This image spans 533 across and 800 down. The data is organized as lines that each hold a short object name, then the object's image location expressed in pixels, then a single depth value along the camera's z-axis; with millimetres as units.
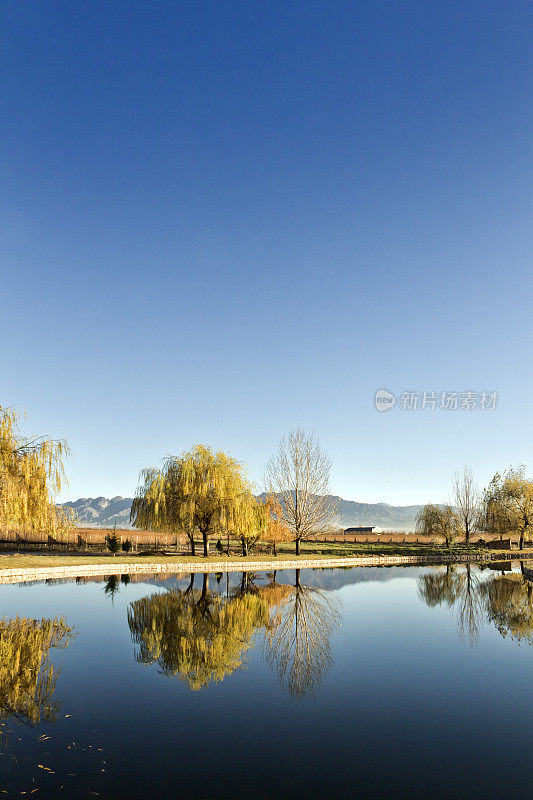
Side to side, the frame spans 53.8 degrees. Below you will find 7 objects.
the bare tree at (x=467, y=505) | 55031
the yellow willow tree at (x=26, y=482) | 20062
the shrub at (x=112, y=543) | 35938
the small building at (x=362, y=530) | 96444
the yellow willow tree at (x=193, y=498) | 32094
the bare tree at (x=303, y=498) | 39531
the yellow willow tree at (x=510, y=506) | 49031
